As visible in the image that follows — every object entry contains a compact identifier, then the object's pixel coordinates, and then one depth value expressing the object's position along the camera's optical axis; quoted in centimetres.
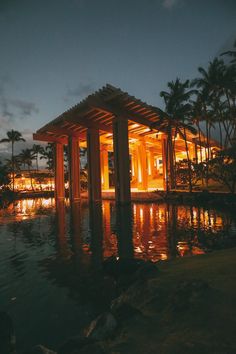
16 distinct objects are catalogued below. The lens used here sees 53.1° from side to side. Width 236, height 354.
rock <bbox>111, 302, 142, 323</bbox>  408
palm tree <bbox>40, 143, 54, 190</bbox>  7432
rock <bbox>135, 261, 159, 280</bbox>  569
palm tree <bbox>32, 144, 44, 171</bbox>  7681
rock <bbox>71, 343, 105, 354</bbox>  314
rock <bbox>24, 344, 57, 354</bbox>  332
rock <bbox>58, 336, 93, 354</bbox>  336
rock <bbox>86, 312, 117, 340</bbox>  381
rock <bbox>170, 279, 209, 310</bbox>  400
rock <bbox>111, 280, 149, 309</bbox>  465
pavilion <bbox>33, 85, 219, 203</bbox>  2772
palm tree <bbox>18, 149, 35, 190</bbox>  7775
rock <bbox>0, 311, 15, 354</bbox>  350
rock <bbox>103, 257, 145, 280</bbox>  643
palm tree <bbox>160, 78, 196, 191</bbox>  3294
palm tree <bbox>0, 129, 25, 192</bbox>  6456
